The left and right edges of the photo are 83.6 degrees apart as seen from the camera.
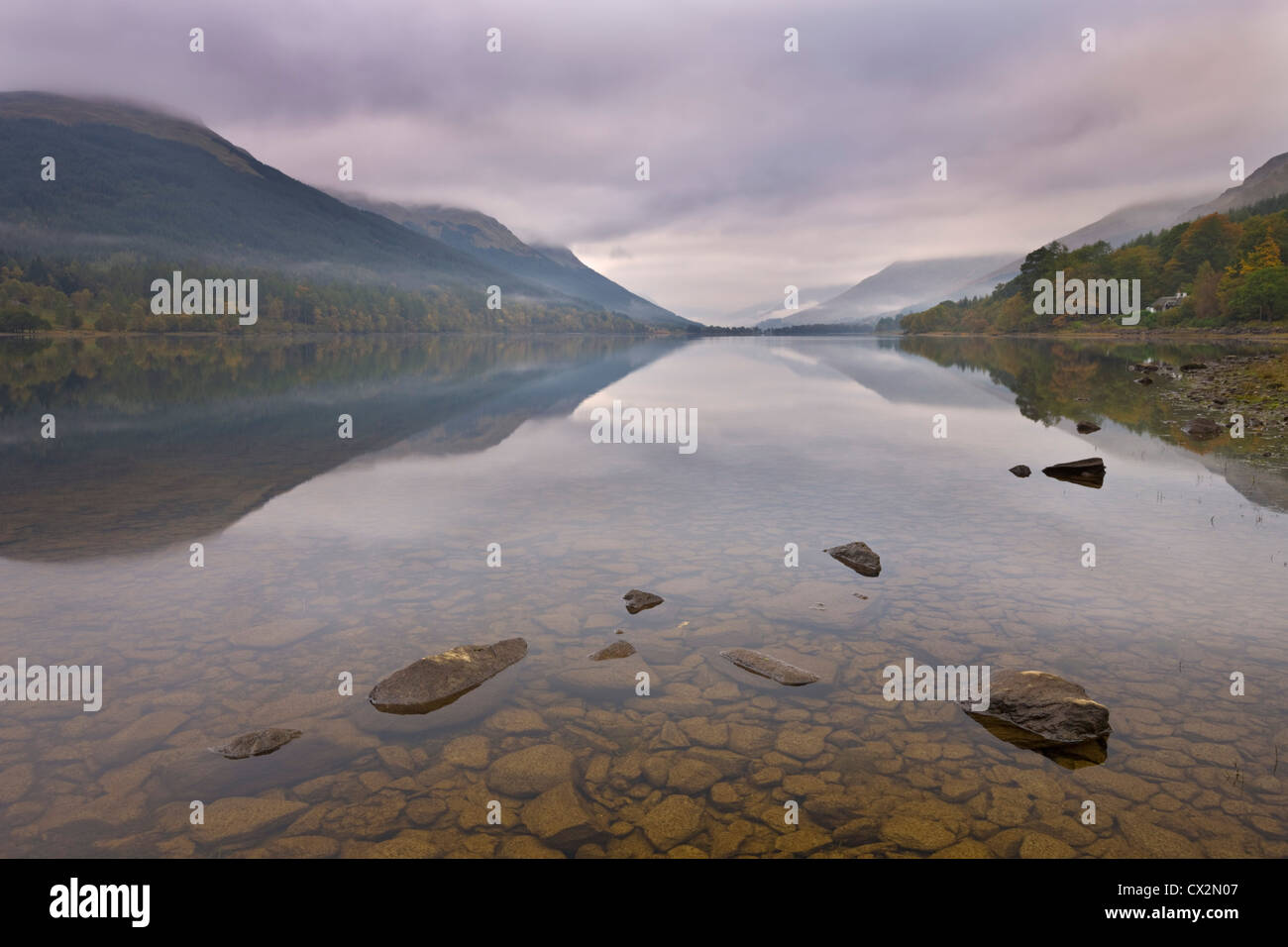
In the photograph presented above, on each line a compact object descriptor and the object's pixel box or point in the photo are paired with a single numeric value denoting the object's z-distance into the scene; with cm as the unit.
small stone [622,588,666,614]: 1461
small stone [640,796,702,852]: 805
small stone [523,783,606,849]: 813
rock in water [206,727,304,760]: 964
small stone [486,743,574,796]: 905
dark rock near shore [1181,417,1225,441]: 3391
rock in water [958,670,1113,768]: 985
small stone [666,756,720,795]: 899
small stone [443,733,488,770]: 957
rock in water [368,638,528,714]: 1099
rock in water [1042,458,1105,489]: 2602
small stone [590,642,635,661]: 1253
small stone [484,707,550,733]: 1036
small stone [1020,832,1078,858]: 775
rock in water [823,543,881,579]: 1653
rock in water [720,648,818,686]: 1164
